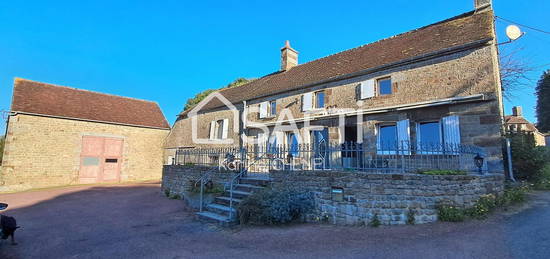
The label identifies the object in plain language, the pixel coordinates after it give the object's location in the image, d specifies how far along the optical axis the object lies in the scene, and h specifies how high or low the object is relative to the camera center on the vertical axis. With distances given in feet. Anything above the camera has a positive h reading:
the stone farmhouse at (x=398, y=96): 27.58 +8.73
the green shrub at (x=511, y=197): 21.45 -3.11
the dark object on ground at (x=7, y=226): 16.51 -4.56
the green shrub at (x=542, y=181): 28.07 -2.22
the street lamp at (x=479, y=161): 20.96 -0.06
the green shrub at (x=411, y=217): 18.44 -4.09
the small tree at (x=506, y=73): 39.57 +13.70
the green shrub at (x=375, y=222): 18.69 -4.52
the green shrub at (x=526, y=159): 28.27 +0.21
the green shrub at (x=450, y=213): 18.20 -3.79
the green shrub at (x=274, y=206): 19.98 -3.83
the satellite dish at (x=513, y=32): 30.35 +15.17
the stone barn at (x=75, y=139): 49.85 +3.80
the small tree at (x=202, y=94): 99.54 +24.58
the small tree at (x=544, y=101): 80.84 +18.92
